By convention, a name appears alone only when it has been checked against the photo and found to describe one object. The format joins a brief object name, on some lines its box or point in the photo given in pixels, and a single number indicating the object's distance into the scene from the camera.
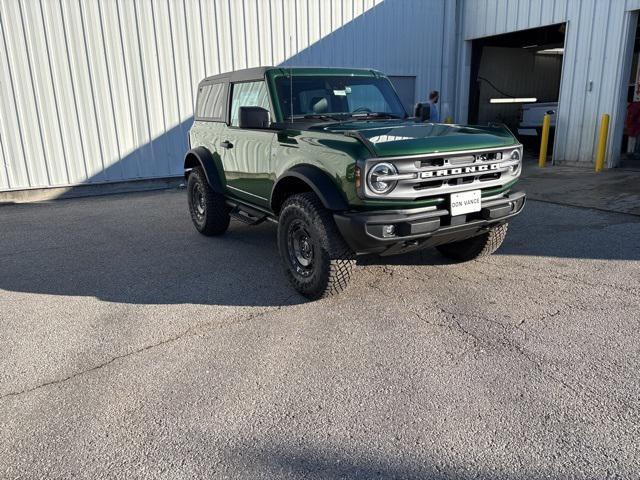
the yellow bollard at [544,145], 11.25
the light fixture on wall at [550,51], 17.41
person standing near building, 10.74
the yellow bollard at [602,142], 9.96
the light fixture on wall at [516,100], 17.03
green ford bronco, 3.49
